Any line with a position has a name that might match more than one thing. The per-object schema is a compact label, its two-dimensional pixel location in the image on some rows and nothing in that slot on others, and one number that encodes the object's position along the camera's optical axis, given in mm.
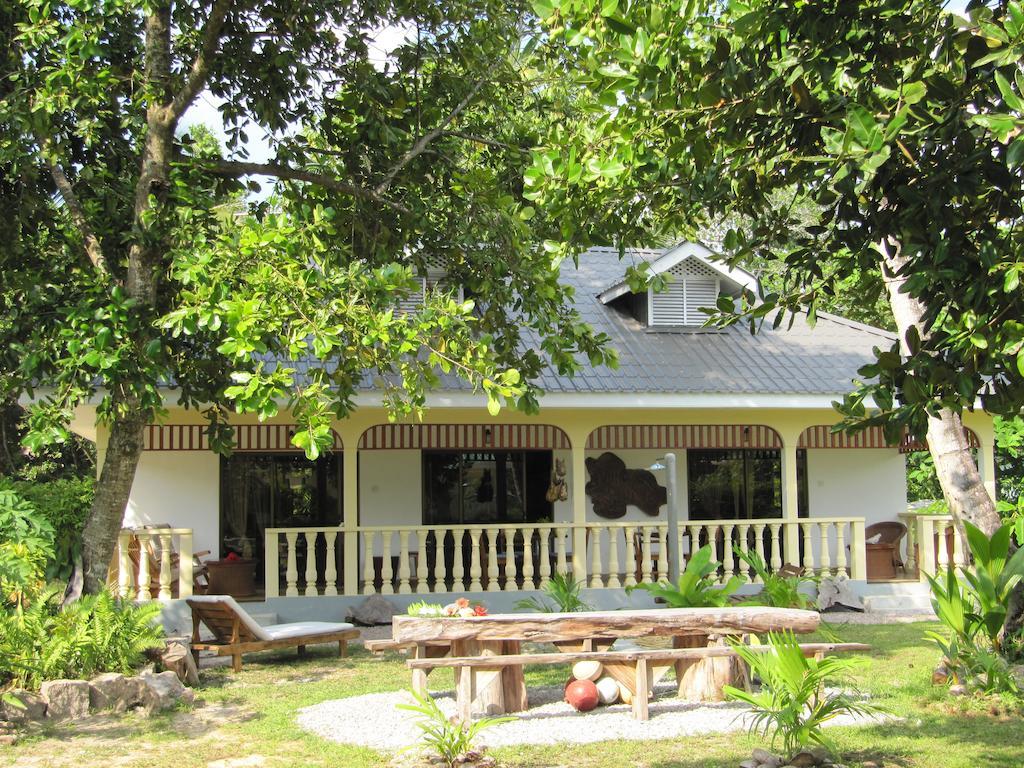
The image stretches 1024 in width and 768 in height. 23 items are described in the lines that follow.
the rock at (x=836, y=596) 14398
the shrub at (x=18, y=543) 7996
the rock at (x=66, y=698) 8062
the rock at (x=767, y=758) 6074
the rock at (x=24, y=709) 7781
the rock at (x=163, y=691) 8586
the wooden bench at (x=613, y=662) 7980
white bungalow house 13945
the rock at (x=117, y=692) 8352
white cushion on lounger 10898
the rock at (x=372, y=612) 13344
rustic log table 8172
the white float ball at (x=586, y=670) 8578
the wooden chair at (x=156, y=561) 12898
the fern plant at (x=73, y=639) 8227
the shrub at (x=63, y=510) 10984
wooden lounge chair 10406
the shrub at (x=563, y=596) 11281
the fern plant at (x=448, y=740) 6383
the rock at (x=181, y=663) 9391
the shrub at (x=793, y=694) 6219
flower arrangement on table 8523
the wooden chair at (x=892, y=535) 15906
